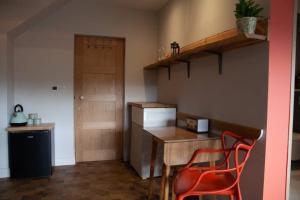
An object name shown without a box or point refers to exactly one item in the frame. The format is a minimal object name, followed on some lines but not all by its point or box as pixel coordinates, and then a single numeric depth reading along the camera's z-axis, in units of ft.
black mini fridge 10.54
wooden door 12.96
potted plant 5.84
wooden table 6.86
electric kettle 10.84
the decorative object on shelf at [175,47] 10.41
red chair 5.48
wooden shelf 5.97
